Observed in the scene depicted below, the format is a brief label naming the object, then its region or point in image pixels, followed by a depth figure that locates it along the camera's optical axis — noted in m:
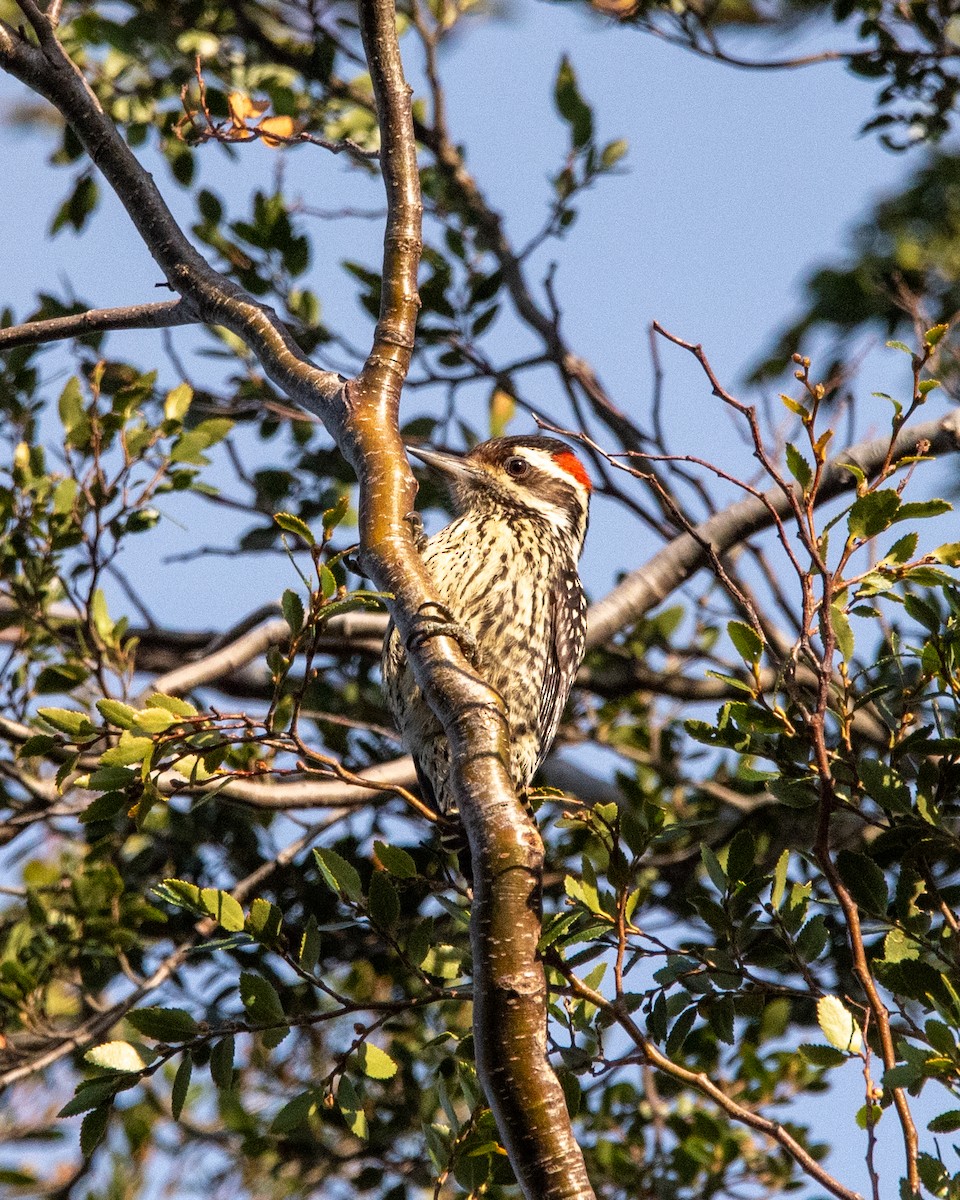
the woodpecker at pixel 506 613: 7.91
